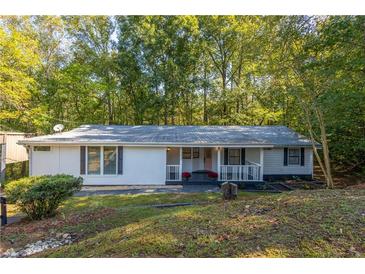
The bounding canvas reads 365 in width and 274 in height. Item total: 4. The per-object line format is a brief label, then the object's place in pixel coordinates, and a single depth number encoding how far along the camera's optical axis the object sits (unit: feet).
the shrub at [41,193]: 20.98
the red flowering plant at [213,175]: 42.01
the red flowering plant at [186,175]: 41.22
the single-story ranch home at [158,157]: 38.37
